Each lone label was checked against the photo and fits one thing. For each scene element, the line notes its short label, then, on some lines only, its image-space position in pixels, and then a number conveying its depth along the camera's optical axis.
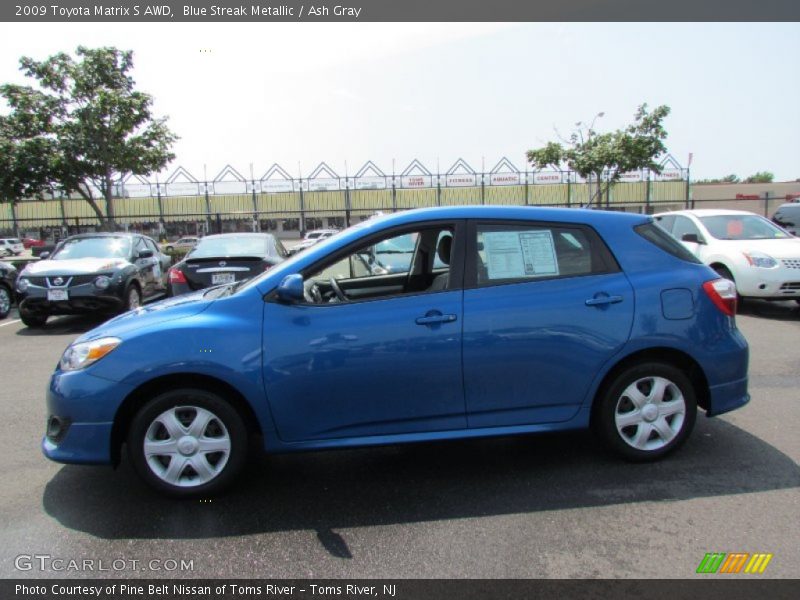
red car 46.95
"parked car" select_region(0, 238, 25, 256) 38.39
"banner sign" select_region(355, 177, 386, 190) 42.22
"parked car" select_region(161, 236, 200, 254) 36.29
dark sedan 7.91
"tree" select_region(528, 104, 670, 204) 20.03
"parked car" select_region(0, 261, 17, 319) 10.50
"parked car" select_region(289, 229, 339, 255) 31.56
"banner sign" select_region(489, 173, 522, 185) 40.81
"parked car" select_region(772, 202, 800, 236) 13.82
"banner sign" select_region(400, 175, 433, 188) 41.22
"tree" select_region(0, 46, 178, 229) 15.57
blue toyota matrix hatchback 3.21
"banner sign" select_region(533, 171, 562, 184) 39.56
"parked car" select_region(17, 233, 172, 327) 8.88
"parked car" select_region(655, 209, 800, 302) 8.55
